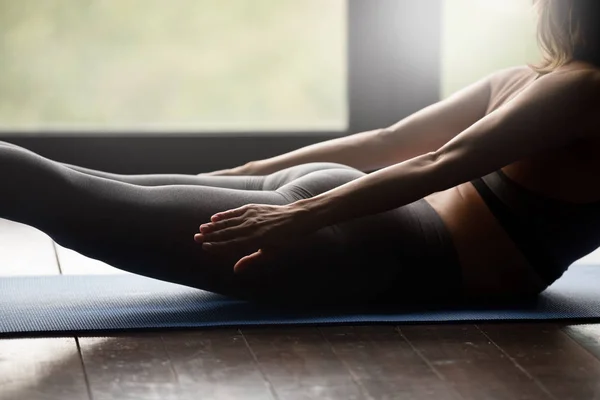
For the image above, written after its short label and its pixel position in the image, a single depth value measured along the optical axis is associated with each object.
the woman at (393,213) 2.55
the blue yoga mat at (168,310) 2.64
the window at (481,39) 4.39
